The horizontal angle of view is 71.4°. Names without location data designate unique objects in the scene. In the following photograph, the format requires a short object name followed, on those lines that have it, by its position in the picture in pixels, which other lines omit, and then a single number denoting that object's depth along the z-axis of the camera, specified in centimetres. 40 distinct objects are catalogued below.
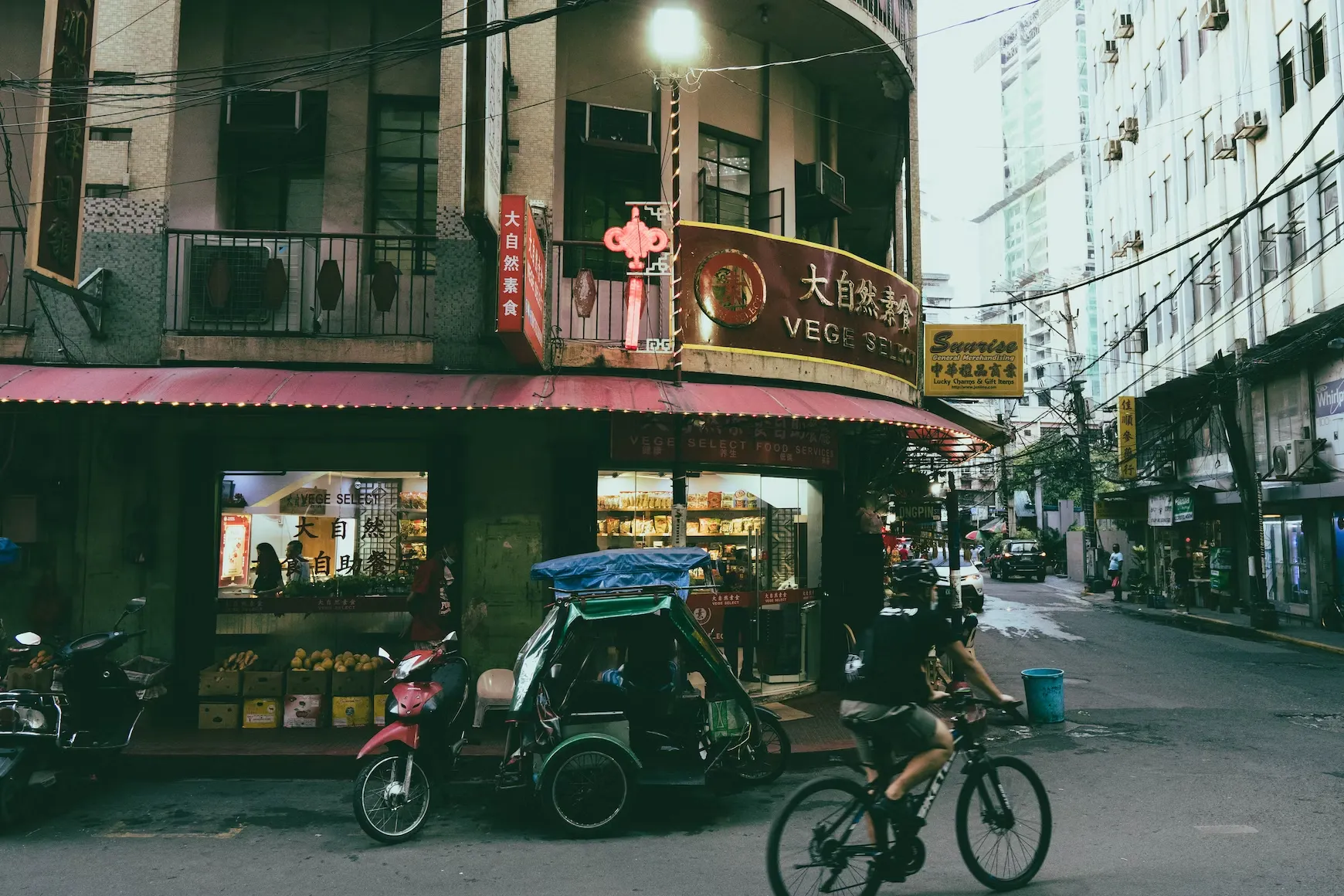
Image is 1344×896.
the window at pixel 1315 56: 2162
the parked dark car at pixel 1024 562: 4238
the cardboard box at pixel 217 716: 976
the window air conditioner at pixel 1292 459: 2167
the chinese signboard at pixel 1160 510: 2778
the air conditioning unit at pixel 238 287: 1070
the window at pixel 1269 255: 2375
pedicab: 668
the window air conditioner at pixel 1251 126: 2405
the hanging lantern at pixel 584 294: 1069
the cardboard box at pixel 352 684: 983
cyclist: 518
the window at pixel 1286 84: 2311
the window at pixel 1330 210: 2075
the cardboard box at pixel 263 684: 980
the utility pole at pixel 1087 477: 3409
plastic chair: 864
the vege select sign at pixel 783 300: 1104
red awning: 916
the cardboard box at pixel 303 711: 980
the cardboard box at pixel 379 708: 982
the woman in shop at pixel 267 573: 1066
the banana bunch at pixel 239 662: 1002
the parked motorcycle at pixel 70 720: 669
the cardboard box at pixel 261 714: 977
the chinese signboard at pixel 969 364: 1480
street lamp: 979
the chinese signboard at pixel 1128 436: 3109
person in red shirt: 951
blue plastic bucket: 1041
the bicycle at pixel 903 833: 494
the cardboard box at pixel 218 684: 978
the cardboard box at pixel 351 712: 981
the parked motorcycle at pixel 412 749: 638
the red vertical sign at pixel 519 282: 890
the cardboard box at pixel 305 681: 980
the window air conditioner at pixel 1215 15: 2595
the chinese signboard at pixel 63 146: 863
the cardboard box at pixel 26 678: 927
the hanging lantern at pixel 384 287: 1054
